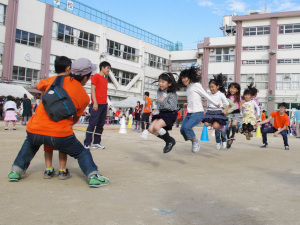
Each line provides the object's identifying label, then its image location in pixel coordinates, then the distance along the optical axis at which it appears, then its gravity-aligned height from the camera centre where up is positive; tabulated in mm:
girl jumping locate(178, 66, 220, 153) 6066 +607
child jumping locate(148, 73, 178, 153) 5416 +272
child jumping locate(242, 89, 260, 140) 8648 +403
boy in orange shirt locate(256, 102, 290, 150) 9477 +186
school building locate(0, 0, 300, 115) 29438 +8661
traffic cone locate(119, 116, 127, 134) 14326 -327
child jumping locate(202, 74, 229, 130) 7074 +417
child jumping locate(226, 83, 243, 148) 8625 +723
